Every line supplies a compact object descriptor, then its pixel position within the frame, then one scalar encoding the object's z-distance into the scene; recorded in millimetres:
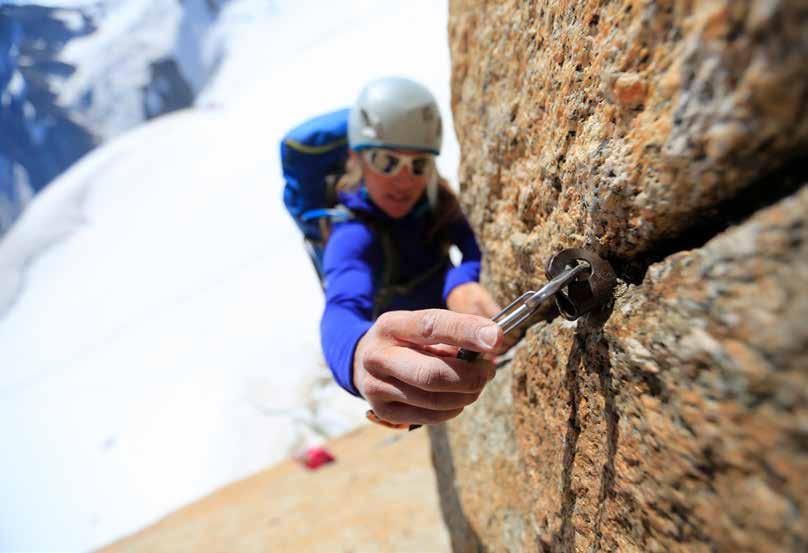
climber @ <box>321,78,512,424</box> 340
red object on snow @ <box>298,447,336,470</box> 3966
